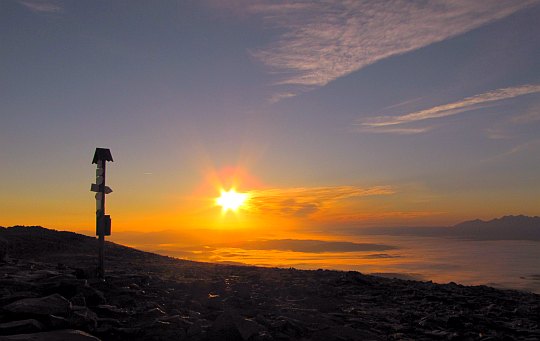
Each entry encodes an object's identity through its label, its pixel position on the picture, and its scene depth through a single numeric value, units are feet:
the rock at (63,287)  38.55
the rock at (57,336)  26.02
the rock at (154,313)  35.92
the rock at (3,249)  57.98
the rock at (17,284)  38.81
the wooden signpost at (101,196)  52.29
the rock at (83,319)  31.01
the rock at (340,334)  32.50
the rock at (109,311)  35.65
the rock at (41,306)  31.45
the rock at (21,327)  28.17
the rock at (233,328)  30.71
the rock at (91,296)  37.83
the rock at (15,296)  34.27
